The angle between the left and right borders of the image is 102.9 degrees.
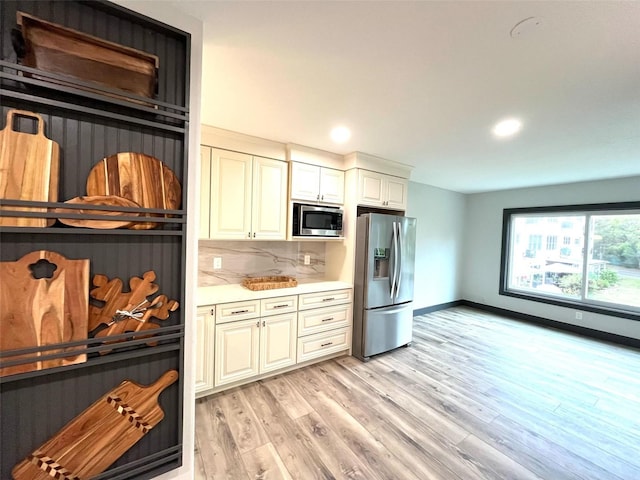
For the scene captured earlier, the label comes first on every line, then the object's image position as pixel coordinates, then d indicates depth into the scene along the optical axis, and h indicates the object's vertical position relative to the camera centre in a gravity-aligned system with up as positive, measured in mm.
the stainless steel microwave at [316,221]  2889 +155
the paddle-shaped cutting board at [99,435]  1034 -917
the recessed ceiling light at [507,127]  2160 +1010
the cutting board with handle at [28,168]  924 +211
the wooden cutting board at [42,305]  943 -313
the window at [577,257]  3750 -237
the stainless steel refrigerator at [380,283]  3047 -580
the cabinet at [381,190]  3193 +608
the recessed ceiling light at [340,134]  2432 +1009
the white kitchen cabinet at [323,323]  2775 -1023
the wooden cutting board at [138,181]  1104 +211
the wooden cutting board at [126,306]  1110 -358
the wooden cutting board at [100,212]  1038 +61
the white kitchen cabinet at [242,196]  2436 +358
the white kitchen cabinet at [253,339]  2289 -1035
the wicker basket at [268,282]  2631 -554
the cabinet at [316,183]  2873 +595
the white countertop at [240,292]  2272 -607
